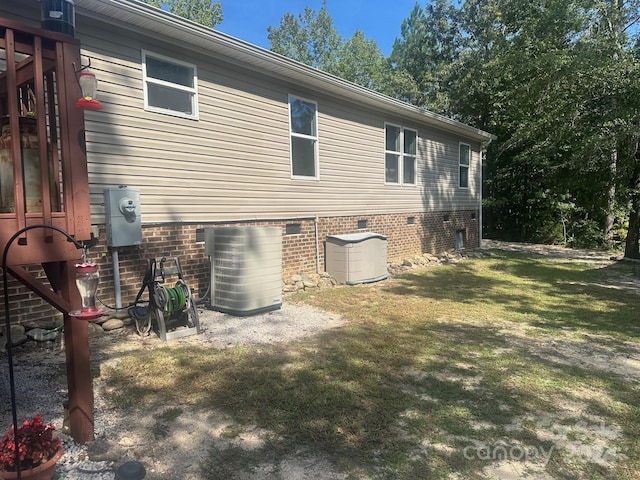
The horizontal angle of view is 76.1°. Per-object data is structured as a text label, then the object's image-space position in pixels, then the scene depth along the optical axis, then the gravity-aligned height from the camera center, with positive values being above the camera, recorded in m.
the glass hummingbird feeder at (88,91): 2.26 +0.74
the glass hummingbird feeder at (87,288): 2.08 -0.33
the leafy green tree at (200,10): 26.42 +14.10
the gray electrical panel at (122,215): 4.98 +0.10
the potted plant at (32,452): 1.90 -1.09
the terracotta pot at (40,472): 1.88 -1.16
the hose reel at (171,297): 4.51 -0.83
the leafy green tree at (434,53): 21.48 +9.67
